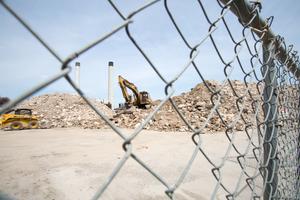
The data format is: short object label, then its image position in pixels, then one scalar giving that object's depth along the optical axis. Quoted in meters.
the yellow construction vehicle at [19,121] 13.09
